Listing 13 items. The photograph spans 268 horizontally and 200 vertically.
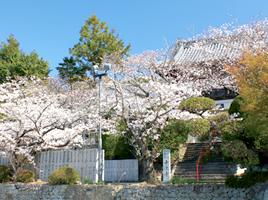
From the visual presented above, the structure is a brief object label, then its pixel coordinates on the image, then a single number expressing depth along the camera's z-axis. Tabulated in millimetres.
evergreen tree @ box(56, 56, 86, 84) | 21453
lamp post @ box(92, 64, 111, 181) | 11443
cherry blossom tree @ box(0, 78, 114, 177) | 11984
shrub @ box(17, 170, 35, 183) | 12497
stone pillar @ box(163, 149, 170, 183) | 13227
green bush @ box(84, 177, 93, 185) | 11678
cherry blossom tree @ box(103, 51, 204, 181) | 12828
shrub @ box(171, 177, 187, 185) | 10270
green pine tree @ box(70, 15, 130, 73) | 20781
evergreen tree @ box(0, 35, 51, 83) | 21578
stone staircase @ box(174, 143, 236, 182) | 13976
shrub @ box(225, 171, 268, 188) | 8742
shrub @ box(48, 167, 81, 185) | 11641
